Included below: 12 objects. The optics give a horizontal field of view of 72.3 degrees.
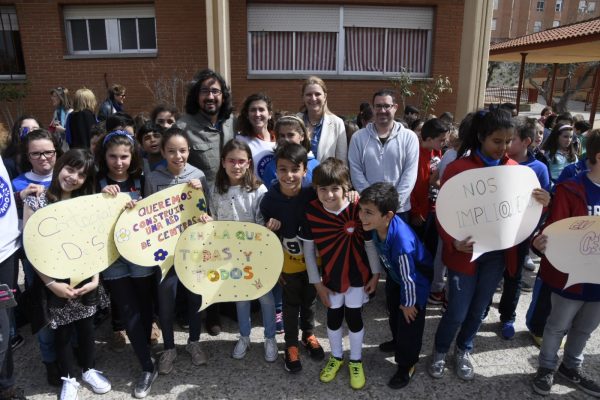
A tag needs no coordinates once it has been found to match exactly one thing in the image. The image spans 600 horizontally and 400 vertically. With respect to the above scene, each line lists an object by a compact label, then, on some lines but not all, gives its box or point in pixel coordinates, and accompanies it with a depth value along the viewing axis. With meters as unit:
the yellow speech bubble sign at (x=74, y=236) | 2.38
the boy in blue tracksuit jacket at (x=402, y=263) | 2.42
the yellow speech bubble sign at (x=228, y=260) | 2.67
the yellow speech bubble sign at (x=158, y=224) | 2.60
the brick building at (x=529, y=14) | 46.50
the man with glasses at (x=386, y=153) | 3.26
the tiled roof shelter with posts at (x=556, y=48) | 8.24
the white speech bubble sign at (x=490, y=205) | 2.43
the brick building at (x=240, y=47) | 9.21
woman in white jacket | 3.45
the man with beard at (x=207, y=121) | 3.33
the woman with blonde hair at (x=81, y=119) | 5.24
